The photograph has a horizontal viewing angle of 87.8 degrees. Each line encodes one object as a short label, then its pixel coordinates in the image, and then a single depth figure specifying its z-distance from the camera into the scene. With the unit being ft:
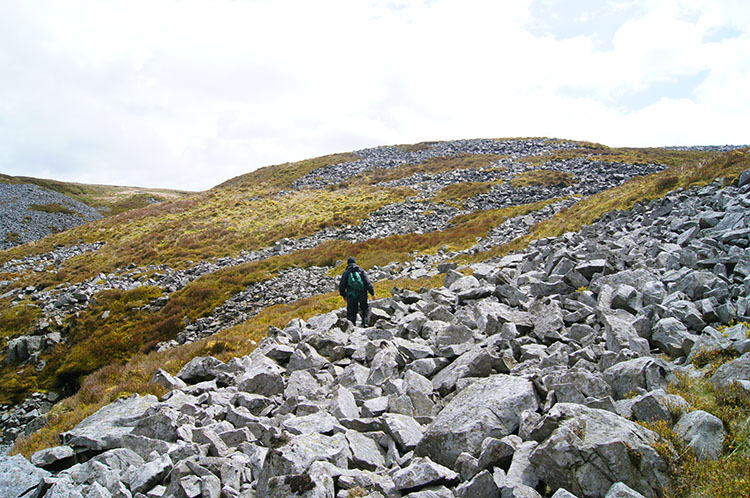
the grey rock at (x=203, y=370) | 36.96
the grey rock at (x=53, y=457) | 22.53
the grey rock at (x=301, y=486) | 16.79
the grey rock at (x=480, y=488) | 16.30
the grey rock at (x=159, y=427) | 24.95
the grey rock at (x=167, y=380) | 34.86
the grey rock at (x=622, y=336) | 25.76
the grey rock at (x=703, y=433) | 15.62
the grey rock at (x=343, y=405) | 25.23
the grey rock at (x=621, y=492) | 14.14
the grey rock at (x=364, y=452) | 20.44
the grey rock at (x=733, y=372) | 19.10
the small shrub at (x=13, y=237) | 191.53
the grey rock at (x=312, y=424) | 22.65
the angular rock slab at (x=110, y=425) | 23.95
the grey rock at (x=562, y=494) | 14.49
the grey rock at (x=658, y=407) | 18.06
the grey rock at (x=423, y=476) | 17.20
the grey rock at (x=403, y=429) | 21.84
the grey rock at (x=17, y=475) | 19.11
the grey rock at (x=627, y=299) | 32.30
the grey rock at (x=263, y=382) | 32.17
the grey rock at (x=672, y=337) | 24.76
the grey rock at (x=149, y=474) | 19.81
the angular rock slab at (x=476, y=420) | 20.21
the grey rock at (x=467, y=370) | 28.02
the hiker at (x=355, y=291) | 49.19
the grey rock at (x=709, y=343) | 22.68
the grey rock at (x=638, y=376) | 21.06
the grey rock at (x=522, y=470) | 16.39
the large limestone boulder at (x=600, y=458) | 15.47
